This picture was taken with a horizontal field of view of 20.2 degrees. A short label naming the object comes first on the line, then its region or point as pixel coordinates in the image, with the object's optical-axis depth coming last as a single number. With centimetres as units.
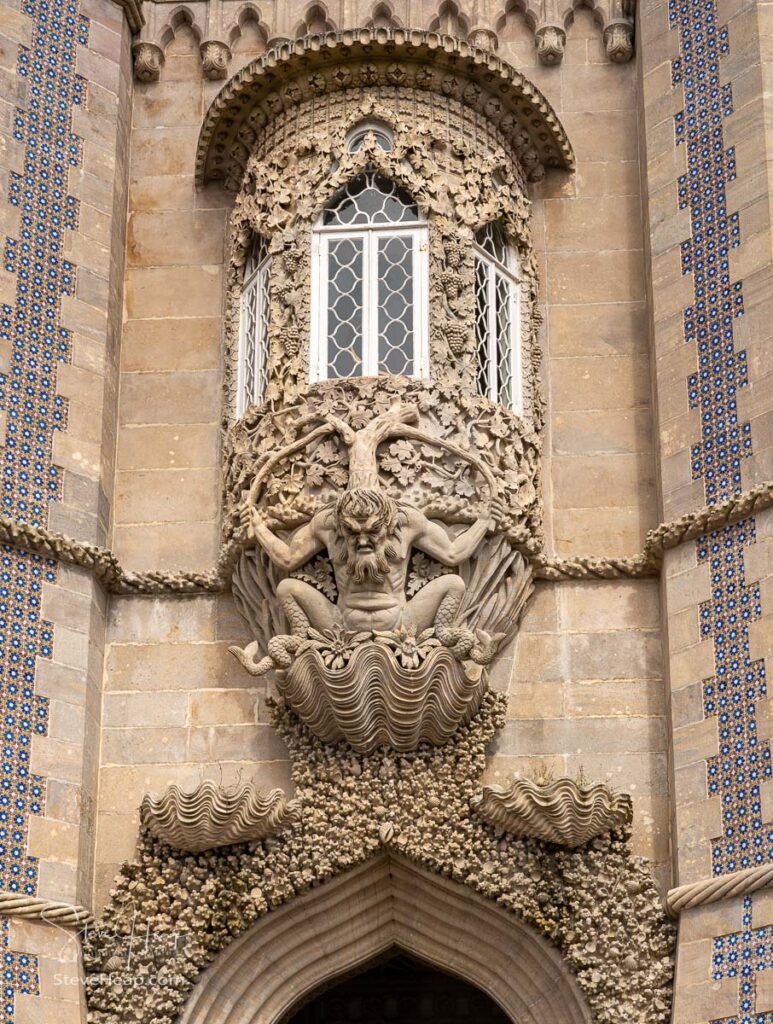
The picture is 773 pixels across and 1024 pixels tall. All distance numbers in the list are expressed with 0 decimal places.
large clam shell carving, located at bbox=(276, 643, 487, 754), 1373
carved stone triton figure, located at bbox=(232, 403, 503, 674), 1385
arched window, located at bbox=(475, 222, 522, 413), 1502
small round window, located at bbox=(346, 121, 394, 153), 1542
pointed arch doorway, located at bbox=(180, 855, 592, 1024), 1379
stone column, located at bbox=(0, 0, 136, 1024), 1356
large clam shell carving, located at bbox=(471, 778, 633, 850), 1351
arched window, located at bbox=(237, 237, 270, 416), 1512
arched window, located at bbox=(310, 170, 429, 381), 1480
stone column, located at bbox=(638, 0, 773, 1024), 1314
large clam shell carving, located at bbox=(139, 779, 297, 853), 1357
